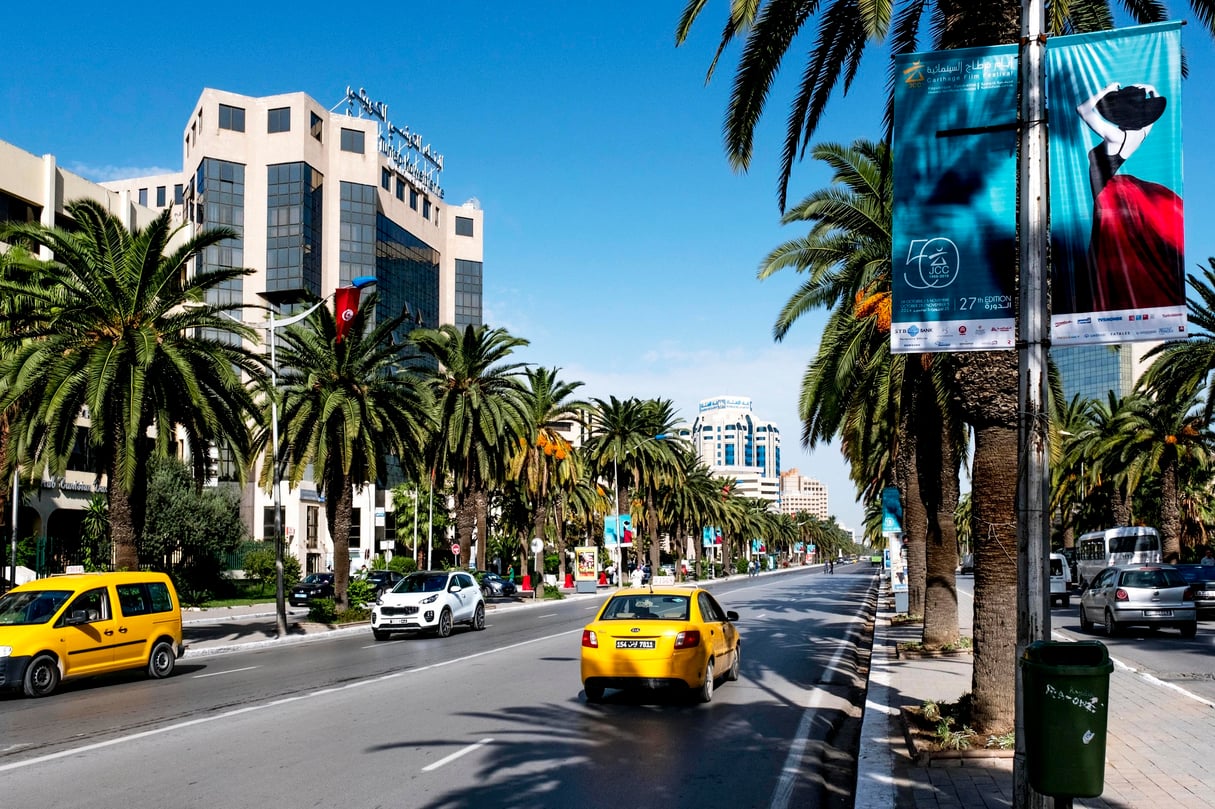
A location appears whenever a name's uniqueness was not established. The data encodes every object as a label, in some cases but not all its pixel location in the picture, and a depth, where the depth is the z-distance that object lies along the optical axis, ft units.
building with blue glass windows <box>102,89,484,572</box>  275.59
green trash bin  19.38
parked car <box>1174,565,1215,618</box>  106.32
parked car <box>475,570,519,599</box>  162.30
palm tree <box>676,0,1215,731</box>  32.83
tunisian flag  104.99
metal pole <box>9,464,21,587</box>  99.94
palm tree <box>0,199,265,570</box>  76.43
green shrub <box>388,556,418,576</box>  247.50
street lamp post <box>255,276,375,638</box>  91.45
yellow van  52.21
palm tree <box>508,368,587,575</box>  166.20
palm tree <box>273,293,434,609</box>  108.26
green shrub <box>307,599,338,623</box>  106.73
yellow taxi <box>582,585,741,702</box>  44.57
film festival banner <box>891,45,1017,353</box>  24.36
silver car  79.92
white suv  89.40
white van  135.64
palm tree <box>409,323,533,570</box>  138.62
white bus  159.63
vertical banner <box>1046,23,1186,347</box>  22.27
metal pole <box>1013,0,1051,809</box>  21.90
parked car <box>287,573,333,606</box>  140.97
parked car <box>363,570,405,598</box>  146.41
